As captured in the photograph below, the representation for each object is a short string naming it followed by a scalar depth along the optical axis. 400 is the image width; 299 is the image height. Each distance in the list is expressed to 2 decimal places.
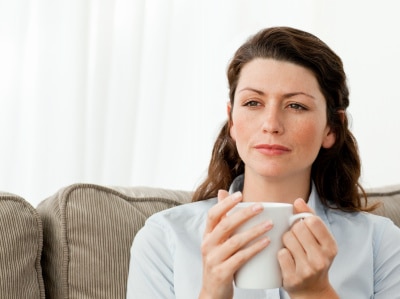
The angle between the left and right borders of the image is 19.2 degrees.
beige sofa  1.60
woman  1.62
